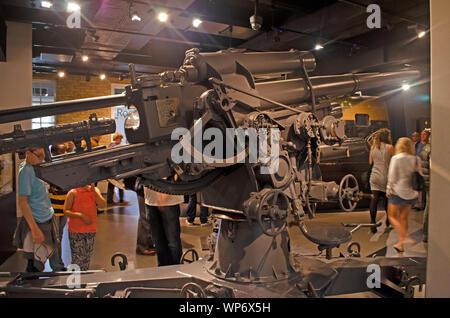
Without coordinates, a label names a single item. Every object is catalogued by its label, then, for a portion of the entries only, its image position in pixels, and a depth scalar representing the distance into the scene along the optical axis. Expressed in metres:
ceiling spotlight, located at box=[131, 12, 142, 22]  5.11
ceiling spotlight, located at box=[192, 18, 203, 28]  5.66
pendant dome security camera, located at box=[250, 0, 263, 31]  4.94
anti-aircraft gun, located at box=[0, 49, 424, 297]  2.14
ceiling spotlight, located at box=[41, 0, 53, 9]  5.06
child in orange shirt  3.55
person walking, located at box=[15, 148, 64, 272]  3.04
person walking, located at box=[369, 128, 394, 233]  4.02
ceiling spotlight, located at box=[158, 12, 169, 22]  5.22
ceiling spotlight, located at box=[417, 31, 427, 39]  4.45
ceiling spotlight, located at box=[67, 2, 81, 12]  5.04
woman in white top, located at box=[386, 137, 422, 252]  3.37
